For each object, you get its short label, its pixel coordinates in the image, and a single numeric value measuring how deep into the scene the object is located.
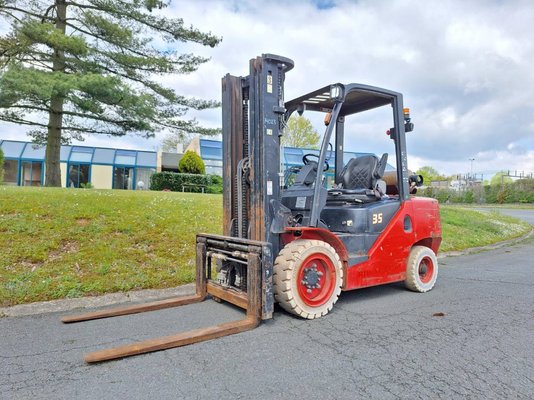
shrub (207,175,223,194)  23.72
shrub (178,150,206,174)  26.28
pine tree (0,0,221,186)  12.52
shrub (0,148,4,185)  15.98
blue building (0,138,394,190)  28.45
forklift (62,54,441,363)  4.61
